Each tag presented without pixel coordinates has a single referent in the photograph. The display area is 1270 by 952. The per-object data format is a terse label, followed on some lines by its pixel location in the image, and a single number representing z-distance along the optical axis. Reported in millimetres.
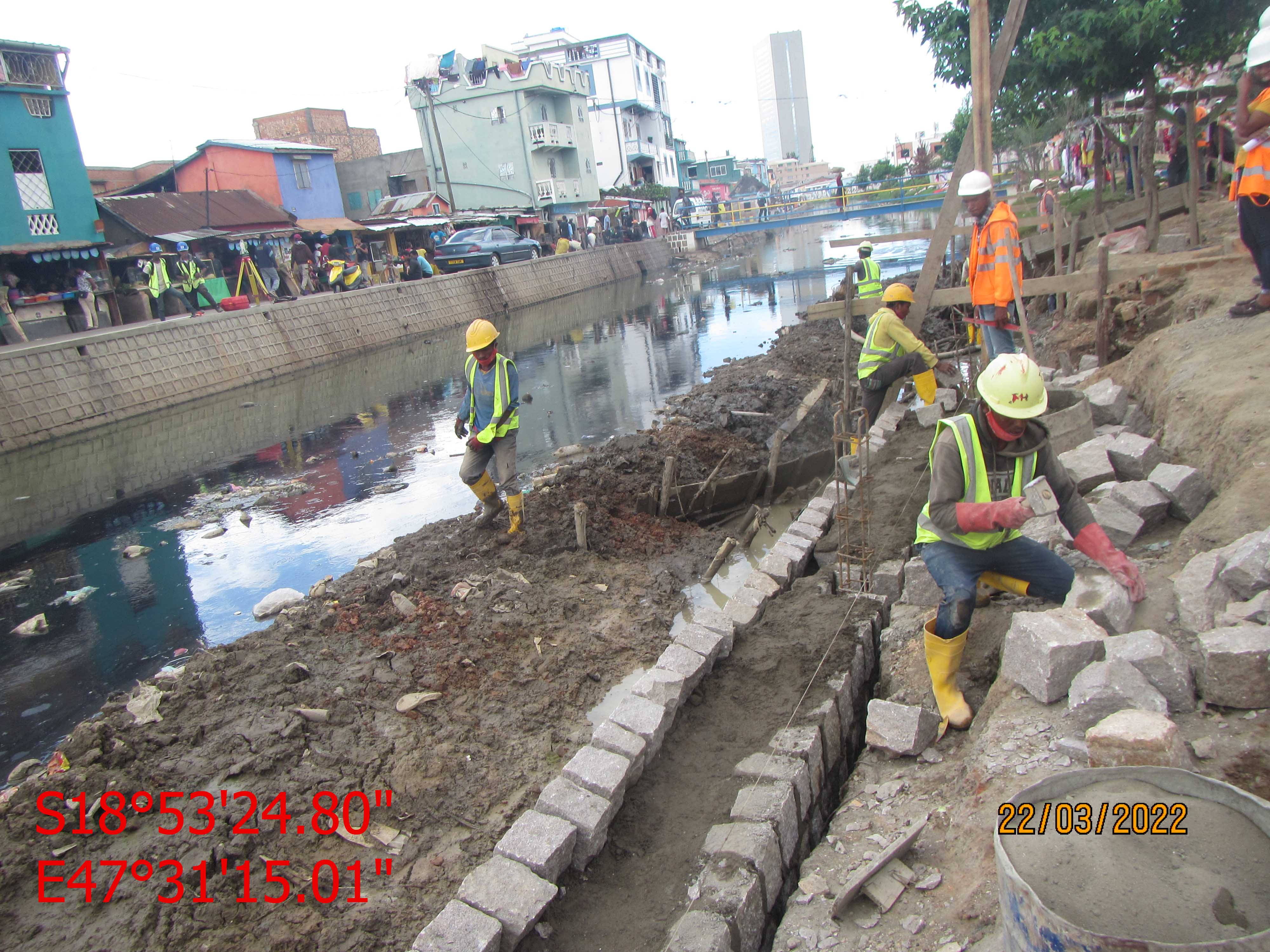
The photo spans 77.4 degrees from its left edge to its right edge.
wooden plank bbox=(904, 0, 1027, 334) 6523
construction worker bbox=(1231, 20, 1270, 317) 5062
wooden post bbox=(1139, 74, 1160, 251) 9492
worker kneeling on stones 3084
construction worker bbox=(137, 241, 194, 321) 18281
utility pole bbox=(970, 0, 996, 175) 6500
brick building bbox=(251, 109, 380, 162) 41281
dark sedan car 27375
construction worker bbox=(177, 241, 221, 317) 19078
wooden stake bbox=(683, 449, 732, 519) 7234
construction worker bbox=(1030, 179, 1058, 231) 14438
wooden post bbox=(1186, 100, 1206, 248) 8391
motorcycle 22781
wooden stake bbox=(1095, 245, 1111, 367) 6703
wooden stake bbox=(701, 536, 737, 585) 6203
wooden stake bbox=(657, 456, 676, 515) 7008
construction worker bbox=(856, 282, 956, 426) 7102
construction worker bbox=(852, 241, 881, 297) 10805
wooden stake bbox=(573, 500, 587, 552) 6414
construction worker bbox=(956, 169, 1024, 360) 5980
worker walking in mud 6480
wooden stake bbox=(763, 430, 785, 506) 7359
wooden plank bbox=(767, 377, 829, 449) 8070
